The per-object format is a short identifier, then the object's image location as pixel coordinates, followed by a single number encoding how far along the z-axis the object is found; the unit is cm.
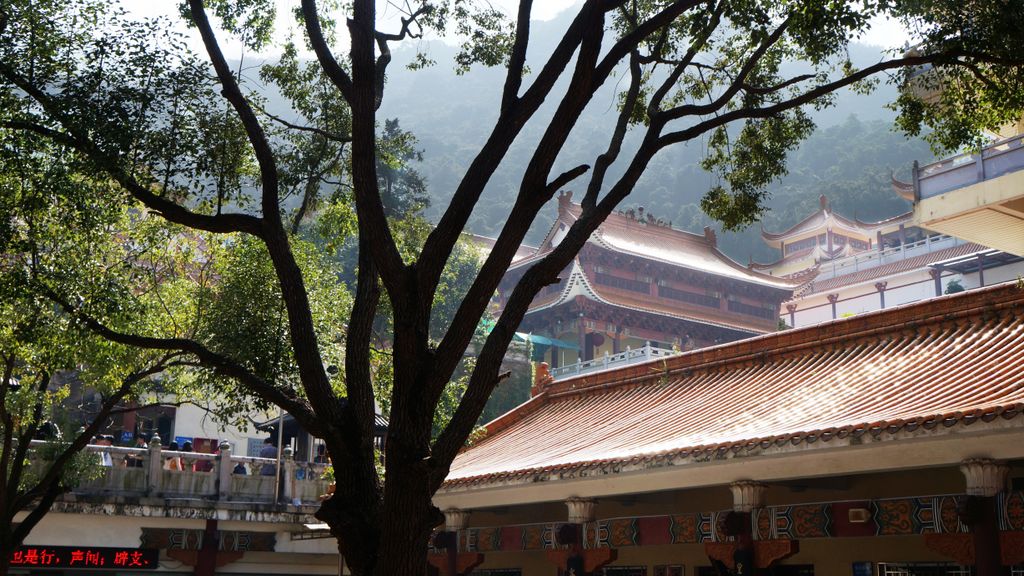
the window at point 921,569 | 932
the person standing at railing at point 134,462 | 1758
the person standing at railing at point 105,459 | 1693
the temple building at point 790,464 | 806
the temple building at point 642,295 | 3669
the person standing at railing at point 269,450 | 2428
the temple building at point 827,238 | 4859
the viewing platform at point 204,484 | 1716
